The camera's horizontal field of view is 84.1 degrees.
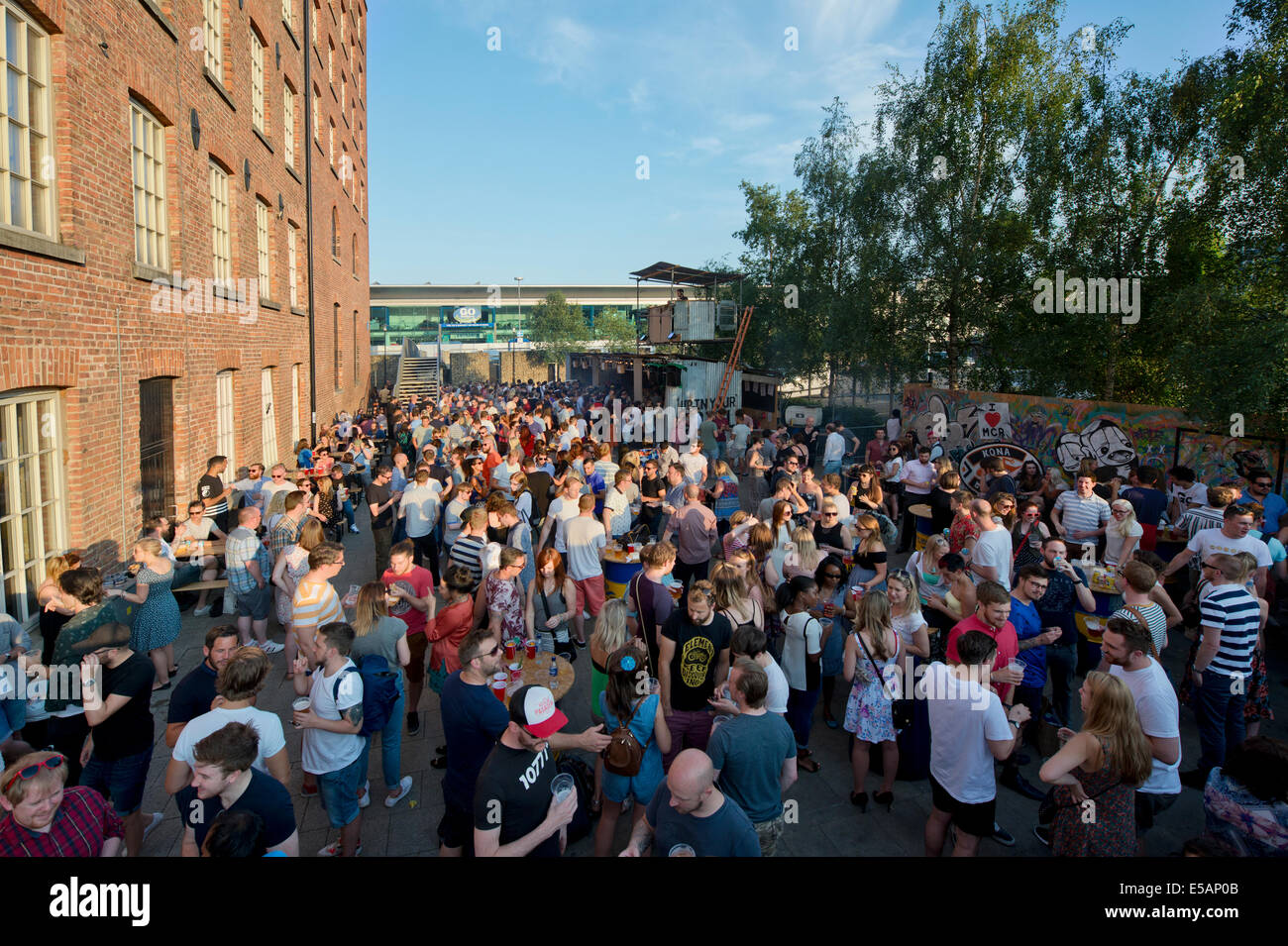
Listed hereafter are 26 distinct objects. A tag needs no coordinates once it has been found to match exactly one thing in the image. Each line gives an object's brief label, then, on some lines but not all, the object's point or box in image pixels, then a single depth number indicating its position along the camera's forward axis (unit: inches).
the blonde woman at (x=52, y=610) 199.2
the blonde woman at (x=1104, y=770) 137.6
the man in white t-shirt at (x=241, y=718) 137.9
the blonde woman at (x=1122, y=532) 287.3
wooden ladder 983.6
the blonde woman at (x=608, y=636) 183.3
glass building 2697.8
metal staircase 1419.8
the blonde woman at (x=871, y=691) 193.6
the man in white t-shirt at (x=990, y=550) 248.1
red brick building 246.7
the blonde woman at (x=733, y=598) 202.4
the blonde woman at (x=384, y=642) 190.9
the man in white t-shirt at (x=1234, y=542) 232.8
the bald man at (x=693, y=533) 308.5
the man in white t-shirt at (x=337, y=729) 162.6
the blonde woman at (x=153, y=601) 233.5
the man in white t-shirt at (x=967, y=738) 156.9
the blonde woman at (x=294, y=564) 257.4
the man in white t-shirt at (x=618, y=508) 338.0
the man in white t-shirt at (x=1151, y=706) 160.4
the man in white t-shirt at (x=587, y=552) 283.4
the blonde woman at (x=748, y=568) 222.8
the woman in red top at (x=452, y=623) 219.0
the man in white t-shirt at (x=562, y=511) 306.5
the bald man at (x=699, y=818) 115.1
